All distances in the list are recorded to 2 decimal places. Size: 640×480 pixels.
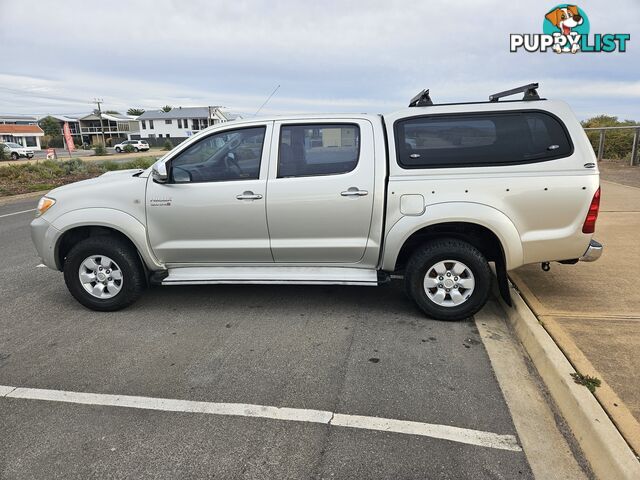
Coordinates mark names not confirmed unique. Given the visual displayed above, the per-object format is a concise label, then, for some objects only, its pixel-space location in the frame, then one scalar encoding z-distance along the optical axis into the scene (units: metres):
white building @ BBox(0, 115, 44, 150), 65.94
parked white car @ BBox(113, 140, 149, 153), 57.12
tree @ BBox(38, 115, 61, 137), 98.19
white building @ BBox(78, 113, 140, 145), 92.69
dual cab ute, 4.11
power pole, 90.34
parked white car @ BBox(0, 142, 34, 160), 41.18
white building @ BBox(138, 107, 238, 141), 78.50
